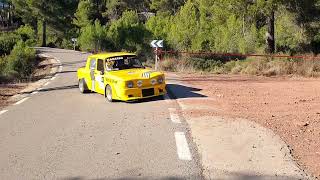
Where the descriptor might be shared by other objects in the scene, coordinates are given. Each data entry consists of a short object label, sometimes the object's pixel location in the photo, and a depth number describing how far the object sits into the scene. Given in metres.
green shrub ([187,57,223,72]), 29.57
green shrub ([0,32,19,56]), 61.84
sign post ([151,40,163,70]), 20.89
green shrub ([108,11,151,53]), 49.19
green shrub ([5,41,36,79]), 32.88
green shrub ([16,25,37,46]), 78.50
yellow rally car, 12.86
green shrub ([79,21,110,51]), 53.41
